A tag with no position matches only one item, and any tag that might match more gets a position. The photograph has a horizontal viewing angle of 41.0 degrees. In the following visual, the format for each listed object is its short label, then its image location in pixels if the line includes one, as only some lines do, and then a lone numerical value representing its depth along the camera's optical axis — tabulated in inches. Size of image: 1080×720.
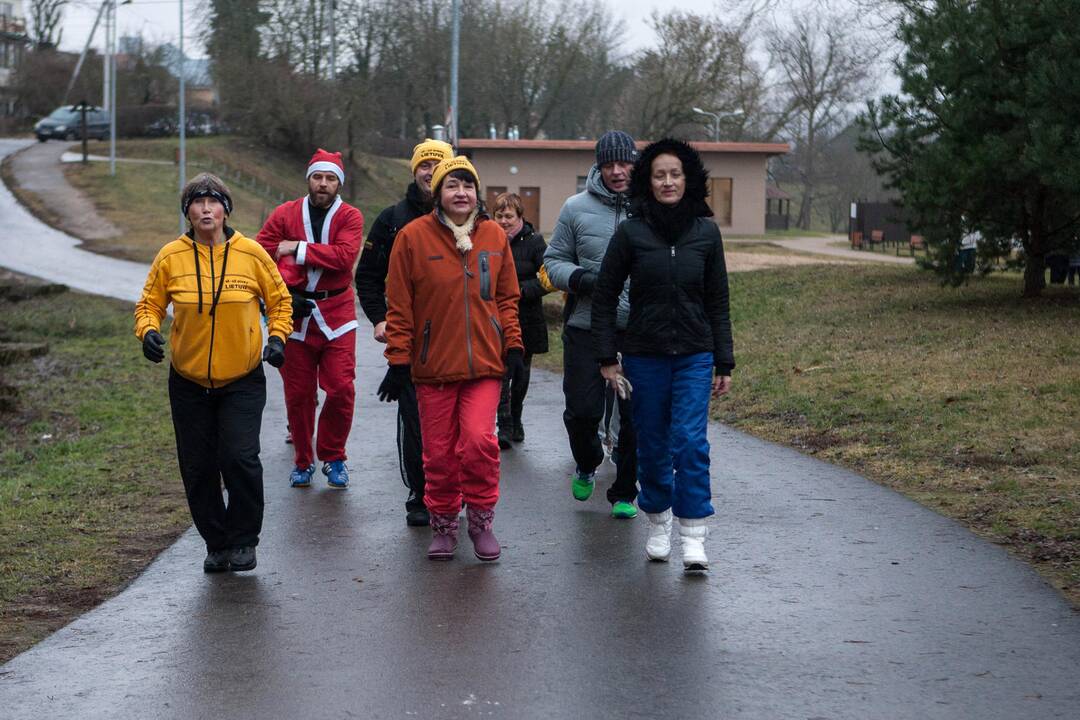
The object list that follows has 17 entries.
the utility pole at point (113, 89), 1983.6
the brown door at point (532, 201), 2145.7
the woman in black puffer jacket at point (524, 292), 392.2
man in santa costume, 339.3
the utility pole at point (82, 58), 2723.9
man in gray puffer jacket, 300.7
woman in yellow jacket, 261.1
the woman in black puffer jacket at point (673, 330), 260.8
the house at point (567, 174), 2126.0
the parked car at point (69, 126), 2507.4
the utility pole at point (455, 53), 1188.5
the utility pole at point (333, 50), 2571.4
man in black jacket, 302.2
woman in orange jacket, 269.1
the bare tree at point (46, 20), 3376.0
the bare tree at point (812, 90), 2770.7
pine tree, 609.0
